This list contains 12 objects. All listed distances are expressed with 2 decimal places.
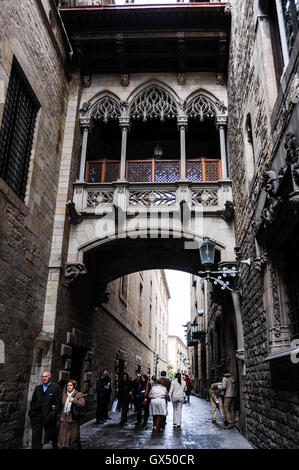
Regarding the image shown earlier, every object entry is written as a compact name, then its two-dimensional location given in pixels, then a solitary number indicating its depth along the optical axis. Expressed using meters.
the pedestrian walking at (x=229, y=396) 9.80
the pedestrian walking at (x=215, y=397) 10.25
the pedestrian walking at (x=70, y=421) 5.83
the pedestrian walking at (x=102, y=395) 10.53
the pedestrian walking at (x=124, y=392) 10.50
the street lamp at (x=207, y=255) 7.71
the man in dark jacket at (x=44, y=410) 6.04
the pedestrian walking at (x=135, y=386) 11.40
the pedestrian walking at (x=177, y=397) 9.78
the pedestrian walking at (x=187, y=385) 17.07
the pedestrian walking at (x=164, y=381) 9.93
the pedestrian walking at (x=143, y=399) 10.59
